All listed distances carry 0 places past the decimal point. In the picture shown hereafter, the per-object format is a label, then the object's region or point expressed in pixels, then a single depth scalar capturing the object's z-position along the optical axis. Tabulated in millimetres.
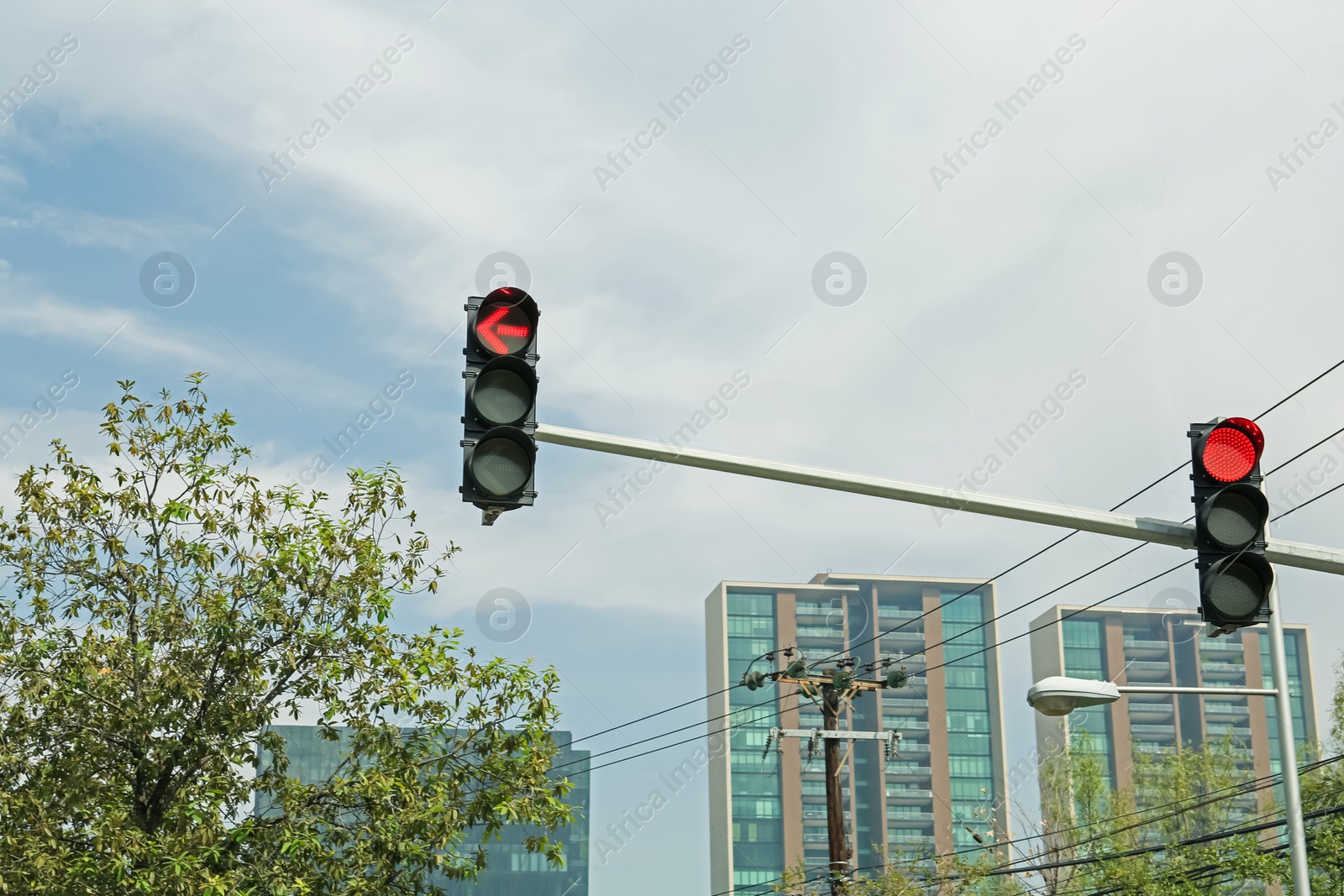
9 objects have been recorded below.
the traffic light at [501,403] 6613
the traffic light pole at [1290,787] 12820
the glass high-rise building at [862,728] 160500
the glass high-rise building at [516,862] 150000
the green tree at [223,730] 14453
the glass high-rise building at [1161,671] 166000
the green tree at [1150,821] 48469
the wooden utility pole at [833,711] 29461
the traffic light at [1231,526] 6918
